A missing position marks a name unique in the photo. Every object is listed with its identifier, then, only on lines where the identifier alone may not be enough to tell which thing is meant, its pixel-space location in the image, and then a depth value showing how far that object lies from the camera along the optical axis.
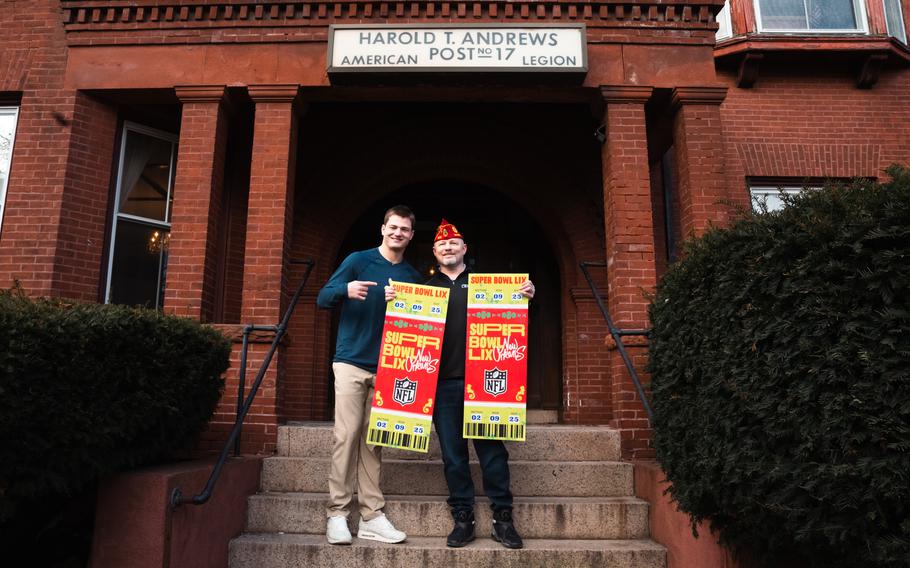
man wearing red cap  3.84
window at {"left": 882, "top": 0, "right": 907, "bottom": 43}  8.20
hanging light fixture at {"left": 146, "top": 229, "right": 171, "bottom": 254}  7.14
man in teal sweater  3.89
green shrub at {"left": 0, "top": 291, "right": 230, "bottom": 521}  2.91
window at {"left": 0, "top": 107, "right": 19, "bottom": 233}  6.75
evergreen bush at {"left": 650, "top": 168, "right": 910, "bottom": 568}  2.30
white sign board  5.82
